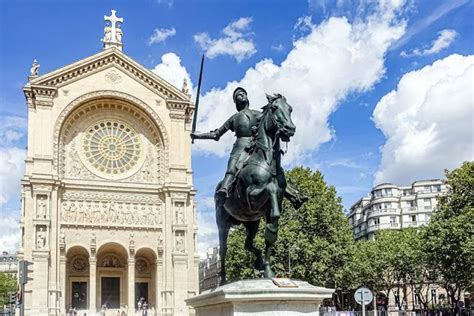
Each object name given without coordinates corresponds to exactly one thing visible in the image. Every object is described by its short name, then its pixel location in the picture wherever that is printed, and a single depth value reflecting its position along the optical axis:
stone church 53.78
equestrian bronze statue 9.45
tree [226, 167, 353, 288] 46.88
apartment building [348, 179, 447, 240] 92.69
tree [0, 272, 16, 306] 95.75
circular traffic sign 20.67
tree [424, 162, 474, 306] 39.19
